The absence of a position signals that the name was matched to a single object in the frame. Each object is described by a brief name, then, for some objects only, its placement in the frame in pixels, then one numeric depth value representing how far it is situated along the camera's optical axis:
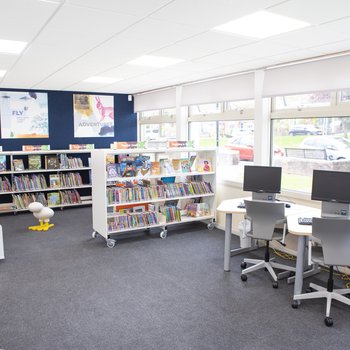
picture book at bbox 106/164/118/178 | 5.34
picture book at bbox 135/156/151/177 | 5.65
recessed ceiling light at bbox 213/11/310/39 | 3.05
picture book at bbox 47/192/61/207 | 7.65
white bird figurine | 6.19
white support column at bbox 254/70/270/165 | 5.41
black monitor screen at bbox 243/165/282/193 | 4.46
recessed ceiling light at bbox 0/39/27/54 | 3.86
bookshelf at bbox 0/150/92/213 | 7.37
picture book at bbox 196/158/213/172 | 6.23
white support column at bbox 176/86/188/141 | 7.28
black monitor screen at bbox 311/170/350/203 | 3.70
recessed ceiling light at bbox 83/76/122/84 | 6.42
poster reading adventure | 8.48
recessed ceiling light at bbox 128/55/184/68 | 4.71
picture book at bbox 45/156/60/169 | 7.71
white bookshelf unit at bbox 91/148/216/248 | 5.36
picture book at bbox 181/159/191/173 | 6.09
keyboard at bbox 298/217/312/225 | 3.73
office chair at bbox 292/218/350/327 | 3.18
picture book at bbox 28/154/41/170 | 7.65
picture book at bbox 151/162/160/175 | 5.79
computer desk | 3.60
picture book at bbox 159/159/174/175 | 5.88
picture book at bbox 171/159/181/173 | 6.02
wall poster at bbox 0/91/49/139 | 7.70
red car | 6.08
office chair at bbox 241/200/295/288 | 3.95
